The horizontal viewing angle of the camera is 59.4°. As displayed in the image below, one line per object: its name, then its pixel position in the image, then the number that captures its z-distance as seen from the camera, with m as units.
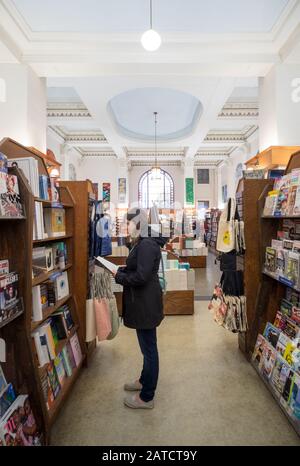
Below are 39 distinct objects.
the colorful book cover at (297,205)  2.22
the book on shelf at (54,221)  2.41
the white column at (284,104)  4.57
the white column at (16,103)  4.55
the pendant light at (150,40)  3.22
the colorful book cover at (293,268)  2.25
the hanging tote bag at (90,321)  2.81
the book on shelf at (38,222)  1.95
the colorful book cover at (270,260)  2.69
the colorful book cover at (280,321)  2.63
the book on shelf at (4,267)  1.63
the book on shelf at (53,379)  2.18
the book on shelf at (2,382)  1.66
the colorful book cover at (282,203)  2.46
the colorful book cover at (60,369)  2.33
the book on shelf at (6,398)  1.62
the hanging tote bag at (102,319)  2.78
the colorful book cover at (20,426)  1.54
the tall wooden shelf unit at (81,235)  2.84
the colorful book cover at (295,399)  1.97
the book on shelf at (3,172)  1.53
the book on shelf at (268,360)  2.46
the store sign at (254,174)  4.30
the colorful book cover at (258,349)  2.72
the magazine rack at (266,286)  2.90
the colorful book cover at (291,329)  2.37
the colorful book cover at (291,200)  2.33
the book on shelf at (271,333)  2.57
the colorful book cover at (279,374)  2.21
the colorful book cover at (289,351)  2.22
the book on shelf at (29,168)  1.87
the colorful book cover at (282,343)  2.35
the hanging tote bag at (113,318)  2.81
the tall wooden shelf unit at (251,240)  2.98
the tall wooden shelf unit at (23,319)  1.73
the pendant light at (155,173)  11.19
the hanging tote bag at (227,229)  3.13
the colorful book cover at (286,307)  2.62
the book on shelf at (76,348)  2.68
